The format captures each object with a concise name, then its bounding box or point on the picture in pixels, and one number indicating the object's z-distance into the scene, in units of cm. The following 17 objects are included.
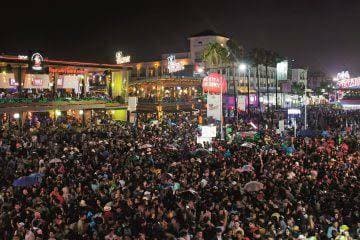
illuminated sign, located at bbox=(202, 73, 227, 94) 2649
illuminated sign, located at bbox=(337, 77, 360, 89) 7150
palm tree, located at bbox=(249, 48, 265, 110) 6032
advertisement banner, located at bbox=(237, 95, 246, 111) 4147
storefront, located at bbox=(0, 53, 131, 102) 3484
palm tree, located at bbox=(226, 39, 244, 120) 5998
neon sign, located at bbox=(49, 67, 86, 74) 3809
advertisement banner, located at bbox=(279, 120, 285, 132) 3018
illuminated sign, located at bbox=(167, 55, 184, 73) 6019
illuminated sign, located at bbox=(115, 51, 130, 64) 5549
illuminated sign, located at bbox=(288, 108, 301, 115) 3503
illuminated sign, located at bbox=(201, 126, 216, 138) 2400
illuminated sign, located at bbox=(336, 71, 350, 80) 8225
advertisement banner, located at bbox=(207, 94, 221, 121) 2647
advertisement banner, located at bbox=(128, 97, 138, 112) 3728
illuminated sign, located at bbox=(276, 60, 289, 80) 6300
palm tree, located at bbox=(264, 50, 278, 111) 6094
